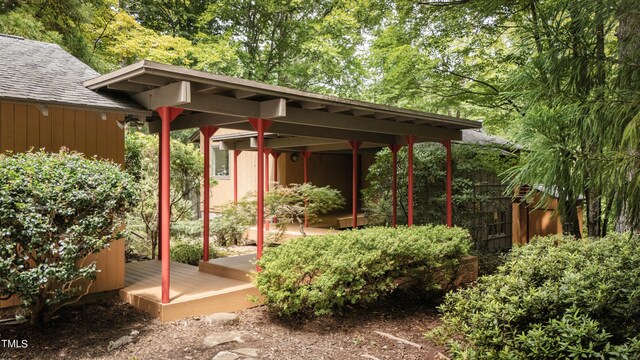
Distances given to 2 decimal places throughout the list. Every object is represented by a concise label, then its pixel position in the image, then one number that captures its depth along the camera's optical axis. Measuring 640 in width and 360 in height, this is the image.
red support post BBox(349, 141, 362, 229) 10.47
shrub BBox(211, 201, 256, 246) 9.04
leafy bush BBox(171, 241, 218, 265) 8.88
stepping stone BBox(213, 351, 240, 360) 4.16
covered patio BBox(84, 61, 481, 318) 5.19
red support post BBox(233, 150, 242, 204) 11.76
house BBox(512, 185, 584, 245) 10.90
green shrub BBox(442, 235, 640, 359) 3.12
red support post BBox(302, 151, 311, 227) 12.24
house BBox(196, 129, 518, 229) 12.14
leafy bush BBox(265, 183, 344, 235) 8.69
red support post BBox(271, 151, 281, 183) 12.63
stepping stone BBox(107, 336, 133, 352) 4.46
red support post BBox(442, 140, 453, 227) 9.43
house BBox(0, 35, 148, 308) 5.13
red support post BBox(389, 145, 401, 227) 10.40
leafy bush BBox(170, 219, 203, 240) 10.37
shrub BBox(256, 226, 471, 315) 5.26
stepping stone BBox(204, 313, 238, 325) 5.23
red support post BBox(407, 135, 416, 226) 9.11
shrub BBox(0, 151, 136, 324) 4.28
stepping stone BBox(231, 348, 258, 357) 4.30
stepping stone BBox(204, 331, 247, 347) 4.61
